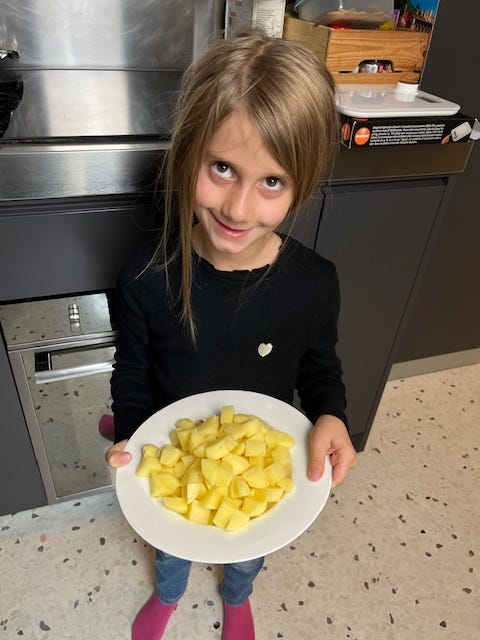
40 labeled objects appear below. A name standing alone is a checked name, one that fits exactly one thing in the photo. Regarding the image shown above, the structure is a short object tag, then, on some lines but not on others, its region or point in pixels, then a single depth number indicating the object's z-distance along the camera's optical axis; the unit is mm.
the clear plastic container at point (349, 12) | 958
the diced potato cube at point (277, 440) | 792
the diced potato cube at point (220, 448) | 746
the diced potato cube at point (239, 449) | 766
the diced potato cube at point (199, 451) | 750
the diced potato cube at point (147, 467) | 738
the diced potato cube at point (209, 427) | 777
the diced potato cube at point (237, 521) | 694
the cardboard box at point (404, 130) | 868
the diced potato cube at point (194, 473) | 731
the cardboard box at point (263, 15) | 979
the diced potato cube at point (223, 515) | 697
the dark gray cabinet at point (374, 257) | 1021
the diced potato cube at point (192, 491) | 718
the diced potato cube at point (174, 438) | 792
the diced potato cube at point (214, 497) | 711
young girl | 660
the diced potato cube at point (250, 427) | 771
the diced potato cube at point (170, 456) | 748
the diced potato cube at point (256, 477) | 735
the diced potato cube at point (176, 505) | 713
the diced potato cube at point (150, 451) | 755
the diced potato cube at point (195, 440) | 762
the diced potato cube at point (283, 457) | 771
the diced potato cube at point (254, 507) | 714
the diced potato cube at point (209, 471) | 726
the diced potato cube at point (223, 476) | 735
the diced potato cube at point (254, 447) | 759
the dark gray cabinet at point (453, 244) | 1095
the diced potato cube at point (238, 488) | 732
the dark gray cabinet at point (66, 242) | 833
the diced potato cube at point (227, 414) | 801
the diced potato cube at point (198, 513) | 707
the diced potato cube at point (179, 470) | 753
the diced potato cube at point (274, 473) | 745
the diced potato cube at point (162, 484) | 726
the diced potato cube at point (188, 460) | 759
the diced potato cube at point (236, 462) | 757
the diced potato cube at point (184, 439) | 774
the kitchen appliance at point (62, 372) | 959
